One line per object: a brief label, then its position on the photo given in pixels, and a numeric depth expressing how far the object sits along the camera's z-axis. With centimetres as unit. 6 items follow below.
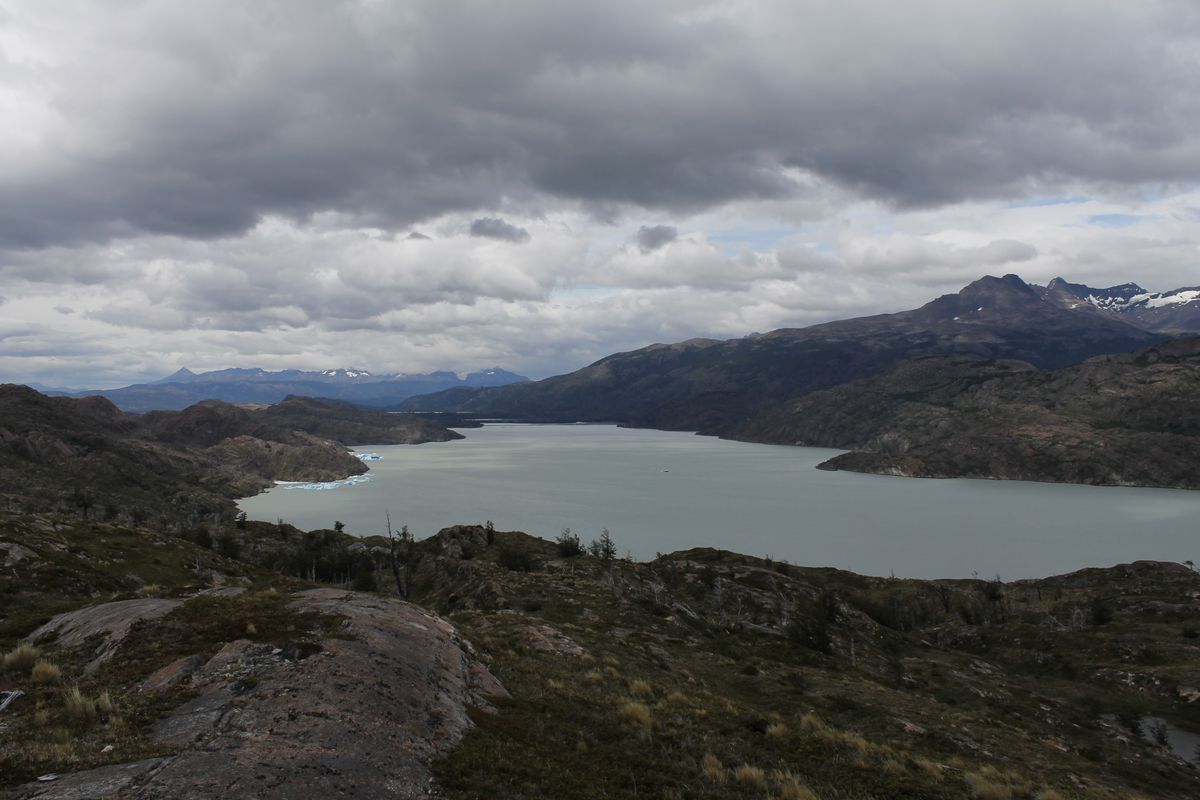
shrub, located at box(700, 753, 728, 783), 1561
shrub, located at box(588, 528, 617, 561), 9044
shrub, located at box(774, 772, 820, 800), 1494
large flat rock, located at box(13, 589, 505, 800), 1081
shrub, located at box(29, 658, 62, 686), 1550
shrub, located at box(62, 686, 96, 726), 1295
